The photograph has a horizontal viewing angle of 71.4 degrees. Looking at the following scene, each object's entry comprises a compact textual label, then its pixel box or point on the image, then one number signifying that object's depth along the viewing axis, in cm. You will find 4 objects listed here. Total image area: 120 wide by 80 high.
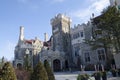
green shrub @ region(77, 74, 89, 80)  755
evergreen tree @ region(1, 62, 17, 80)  537
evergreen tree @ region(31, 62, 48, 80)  610
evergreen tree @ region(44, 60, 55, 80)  722
